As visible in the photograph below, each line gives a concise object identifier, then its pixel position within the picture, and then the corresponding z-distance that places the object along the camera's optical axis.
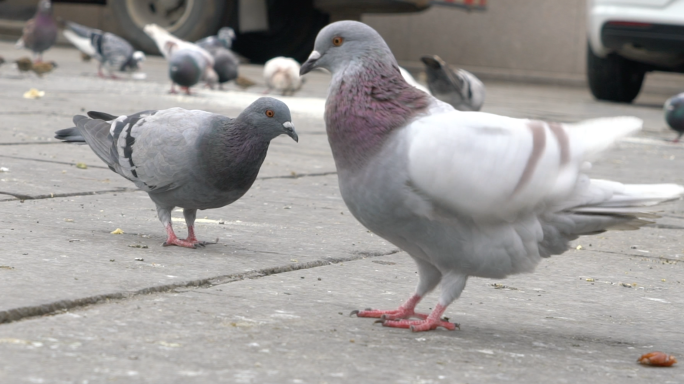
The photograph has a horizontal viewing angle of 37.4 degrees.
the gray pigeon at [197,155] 3.33
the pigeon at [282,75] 9.41
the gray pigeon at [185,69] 8.84
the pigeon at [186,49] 9.33
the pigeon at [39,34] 11.24
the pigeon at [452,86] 7.62
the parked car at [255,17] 12.46
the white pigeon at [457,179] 2.35
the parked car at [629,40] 9.68
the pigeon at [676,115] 8.20
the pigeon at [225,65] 9.88
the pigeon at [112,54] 10.38
